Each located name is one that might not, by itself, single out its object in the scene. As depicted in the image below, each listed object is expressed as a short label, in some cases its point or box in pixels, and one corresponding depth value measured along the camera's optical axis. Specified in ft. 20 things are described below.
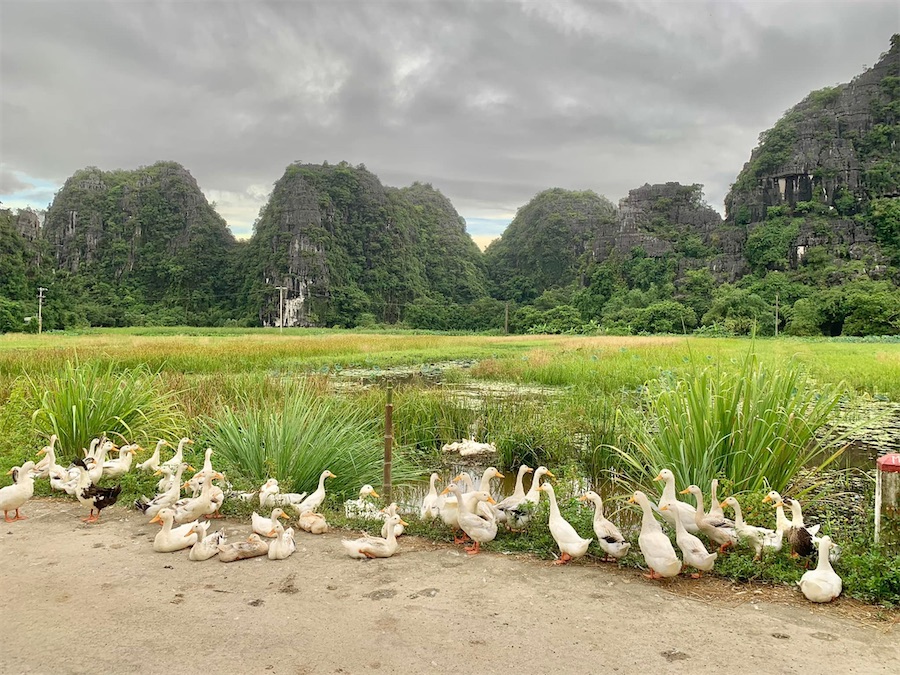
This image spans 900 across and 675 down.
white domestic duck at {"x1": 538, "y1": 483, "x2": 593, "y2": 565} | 12.01
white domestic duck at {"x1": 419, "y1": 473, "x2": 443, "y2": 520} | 14.82
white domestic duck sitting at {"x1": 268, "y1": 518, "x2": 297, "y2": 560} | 12.47
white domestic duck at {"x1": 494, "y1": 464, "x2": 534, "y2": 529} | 13.73
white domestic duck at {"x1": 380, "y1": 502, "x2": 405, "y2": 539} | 13.20
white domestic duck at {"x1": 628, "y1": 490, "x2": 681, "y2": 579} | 11.02
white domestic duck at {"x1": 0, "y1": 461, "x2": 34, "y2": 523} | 14.40
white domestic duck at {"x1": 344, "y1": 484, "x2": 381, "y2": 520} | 15.29
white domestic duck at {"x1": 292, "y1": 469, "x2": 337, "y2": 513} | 14.74
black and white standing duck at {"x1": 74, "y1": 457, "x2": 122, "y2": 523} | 14.97
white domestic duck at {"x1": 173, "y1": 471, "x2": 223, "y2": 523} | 14.08
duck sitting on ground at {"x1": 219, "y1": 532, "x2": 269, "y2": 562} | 12.31
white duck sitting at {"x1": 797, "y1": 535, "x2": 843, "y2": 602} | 10.24
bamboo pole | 15.96
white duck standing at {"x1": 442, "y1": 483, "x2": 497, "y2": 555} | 12.90
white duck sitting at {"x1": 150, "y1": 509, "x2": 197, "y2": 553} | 12.76
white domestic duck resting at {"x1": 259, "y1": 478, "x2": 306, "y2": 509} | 15.17
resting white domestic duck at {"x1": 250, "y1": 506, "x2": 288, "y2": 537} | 13.53
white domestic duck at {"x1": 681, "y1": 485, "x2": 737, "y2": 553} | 12.14
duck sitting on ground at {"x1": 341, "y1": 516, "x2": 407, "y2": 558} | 12.42
